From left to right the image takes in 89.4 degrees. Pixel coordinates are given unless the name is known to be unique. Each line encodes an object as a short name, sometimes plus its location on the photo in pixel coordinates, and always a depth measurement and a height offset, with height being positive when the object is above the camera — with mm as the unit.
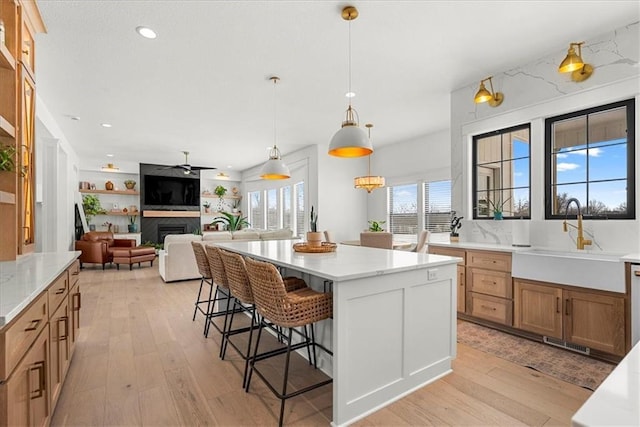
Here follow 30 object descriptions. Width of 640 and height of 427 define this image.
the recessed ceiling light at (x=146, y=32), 2755 +1572
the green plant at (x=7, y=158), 2062 +359
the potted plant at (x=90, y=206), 8602 +206
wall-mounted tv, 9508 +697
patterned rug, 2413 -1213
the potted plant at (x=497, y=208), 3820 +65
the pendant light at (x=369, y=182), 5910 +577
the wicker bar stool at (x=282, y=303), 1906 -544
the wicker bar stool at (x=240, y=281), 2404 -520
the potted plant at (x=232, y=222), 8016 -231
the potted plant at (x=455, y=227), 4073 -175
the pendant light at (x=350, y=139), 2707 +631
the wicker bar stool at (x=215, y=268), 2848 -499
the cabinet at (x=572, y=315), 2531 -873
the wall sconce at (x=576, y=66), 2725 +1310
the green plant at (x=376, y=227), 6625 -278
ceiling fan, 7691 +1142
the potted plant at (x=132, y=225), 9344 -326
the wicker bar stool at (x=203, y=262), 3285 -504
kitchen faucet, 3049 -207
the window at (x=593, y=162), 2912 +502
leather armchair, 6891 -753
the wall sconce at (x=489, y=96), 3438 +1302
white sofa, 5660 -739
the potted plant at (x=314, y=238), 2880 -220
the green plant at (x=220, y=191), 10877 +762
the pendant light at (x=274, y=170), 4105 +555
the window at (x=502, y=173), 3701 +486
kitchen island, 1854 -708
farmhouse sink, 2525 -468
